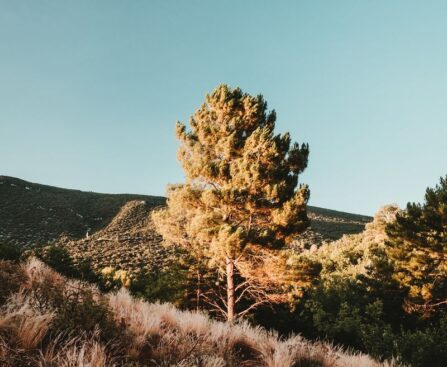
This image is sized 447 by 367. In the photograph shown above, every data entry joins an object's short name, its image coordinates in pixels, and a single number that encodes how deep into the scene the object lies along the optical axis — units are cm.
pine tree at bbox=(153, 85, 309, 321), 1201
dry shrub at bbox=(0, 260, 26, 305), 490
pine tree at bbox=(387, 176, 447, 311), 1535
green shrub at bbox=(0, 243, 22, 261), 1299
